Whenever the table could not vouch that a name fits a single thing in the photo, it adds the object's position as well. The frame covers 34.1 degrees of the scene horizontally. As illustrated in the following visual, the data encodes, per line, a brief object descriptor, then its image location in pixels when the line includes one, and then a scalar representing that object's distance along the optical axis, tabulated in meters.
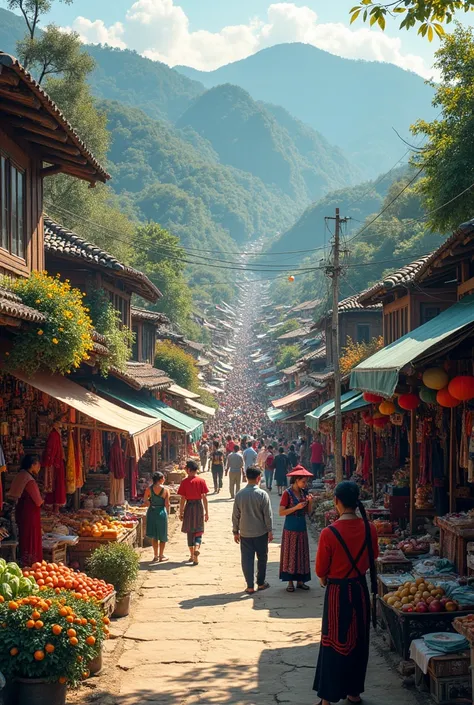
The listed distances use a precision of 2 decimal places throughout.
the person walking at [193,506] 13.41
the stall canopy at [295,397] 32.85
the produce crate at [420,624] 7.59
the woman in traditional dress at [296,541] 11.05
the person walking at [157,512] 13.64
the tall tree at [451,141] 19.08
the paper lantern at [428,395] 10.41
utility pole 18.47
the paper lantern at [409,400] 11.50
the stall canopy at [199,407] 33.46
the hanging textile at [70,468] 12.25
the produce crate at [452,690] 6.47
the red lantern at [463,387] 8.91
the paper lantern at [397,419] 14.16
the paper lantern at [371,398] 12.94
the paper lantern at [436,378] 9.57
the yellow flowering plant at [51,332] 9.59
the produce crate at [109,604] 8.60
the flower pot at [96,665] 7.44
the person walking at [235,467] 23.27
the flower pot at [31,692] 6.21
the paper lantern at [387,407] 13.16
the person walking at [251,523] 11.03
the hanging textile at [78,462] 12.51
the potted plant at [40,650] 6.20
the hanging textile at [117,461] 14.55
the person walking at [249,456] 24.74
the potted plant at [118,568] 9.52
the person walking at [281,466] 25.39
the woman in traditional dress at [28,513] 9.66
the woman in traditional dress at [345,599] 6.24
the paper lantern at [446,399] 9.53
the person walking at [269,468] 27.41
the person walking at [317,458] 26.36
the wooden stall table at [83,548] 11.81
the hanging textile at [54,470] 11.40
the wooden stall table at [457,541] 9.14
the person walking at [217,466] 25.98
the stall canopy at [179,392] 28.38
